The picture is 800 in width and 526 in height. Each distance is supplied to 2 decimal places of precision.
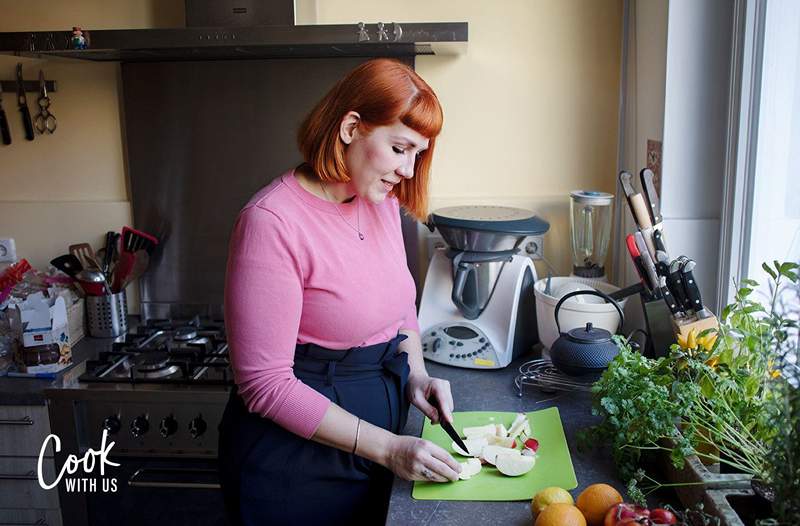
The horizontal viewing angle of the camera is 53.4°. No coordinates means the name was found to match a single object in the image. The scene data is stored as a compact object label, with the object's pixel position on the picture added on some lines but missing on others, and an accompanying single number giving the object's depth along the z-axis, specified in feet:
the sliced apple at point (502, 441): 4.68
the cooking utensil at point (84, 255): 7.60
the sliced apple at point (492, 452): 4.51
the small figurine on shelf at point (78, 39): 6.13
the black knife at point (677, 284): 5.10
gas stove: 6.40
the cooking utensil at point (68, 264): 7.45
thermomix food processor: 6.31
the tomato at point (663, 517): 3.41
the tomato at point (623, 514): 3.46
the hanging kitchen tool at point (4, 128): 7.79
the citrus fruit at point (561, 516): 3.59
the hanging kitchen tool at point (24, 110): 7.72
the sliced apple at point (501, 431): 4.81
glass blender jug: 6.94
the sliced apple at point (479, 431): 4.85
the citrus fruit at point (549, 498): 3.85
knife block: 4.99
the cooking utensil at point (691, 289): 5.05
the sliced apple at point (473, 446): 4.61
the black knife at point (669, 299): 5.16
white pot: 5.86
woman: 4.32
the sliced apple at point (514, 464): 4.39
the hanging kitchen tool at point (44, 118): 7.72
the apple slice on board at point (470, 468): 4.37
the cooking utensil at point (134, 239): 7.69
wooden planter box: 3.57
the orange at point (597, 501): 3.75
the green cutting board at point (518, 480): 4.23
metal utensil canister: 7.44
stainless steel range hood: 5.93
